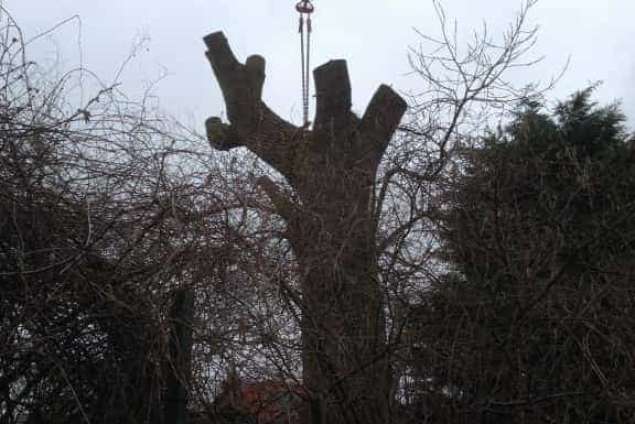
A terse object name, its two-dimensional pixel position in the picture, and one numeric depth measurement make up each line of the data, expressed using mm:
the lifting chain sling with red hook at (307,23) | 7905
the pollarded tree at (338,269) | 4590
